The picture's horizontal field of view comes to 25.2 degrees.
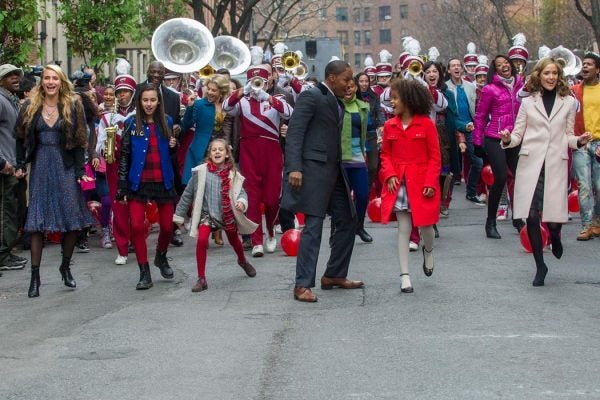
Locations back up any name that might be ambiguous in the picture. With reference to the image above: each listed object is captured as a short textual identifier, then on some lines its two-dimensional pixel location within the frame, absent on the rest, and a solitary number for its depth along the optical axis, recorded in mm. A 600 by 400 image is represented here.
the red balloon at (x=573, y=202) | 16719
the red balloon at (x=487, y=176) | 18031
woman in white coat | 10828
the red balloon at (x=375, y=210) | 16422
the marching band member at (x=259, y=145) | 13609
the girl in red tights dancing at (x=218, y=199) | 11445
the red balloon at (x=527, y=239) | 12852
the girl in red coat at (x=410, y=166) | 10492
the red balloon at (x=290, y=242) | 13320
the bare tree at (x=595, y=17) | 30156
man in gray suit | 10141
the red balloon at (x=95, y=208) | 15607
